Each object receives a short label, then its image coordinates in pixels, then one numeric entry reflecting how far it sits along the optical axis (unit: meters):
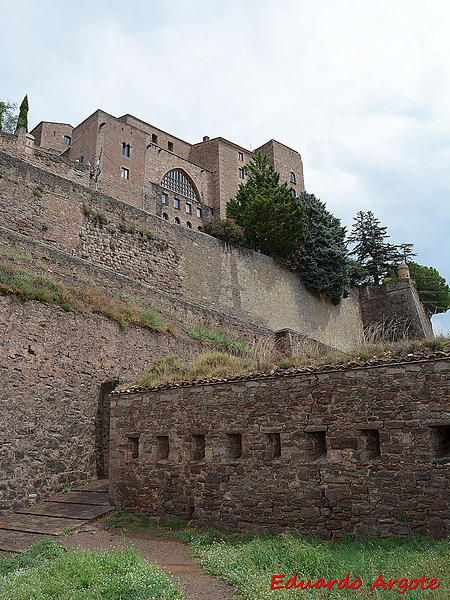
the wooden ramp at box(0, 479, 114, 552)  8.70
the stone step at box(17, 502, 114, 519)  9.81
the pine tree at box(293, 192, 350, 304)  31.00
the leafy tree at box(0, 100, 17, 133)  43.91
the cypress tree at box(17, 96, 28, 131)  40.56
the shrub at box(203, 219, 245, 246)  27.55
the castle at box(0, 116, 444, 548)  7.54
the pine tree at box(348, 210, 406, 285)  39.62
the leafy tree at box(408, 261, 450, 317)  41.97
